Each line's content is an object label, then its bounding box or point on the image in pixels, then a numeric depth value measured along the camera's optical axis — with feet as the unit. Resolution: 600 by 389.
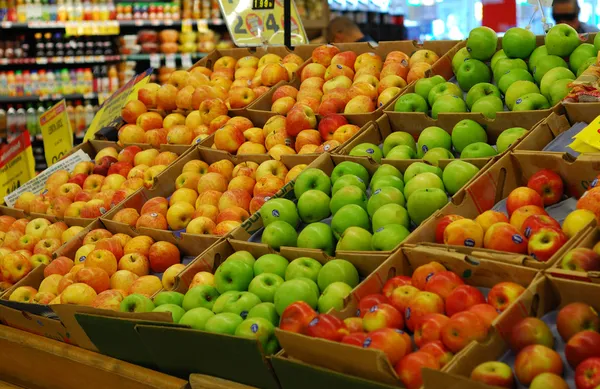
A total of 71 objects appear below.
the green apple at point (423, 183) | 7.50
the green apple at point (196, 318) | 6.57
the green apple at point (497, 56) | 9.44
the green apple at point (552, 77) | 8.50
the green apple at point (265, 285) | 6.80
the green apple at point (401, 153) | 8.43
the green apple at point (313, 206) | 7.94
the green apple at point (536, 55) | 9.07
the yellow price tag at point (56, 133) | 13.38
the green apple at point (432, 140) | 8.40
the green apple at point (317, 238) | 7.47
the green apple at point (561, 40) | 8.93
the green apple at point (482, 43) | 9.52
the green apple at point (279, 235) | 7.64
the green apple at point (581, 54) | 8.75
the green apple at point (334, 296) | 6.34
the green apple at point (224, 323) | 6.28
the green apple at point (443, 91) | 9.11
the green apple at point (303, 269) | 6.84
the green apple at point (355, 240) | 7.13
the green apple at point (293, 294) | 6.37
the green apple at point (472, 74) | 9.37
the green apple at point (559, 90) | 8.25
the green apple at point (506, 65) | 9.11
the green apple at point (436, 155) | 8.09
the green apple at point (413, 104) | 9.27
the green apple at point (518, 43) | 9.24
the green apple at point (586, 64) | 8.40
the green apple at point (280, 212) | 7.97
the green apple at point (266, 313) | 6.39
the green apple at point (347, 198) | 7.73
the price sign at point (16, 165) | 13.04
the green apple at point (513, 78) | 8.84
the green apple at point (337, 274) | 6.63
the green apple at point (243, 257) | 7.40
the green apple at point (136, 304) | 7.18
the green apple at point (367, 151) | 8.70
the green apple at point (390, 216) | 7.18
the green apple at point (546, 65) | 8.81
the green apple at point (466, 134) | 8.30
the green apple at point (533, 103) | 8.34
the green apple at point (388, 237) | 6.86
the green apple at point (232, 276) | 7.08
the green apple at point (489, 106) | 8.56
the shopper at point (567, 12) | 17.88
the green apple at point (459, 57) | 9.78
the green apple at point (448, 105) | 8.86
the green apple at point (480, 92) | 8.95
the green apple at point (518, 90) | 8.57
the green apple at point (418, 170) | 7.73
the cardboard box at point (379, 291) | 5.07
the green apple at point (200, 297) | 7.03
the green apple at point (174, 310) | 6.93
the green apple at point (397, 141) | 8.80
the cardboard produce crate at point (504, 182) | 6.84
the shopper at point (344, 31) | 20.98
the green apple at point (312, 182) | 8.22
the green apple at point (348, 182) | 7.98
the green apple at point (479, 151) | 7.91
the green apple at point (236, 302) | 6.59
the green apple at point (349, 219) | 7.43
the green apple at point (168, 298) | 7.27
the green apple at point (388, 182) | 7.75
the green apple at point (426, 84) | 9.46
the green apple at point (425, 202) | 7.16
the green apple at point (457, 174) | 7.47
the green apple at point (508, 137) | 7.88
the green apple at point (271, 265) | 7.13
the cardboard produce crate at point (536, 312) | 5.00
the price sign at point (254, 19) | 13.43
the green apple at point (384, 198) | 7.45
